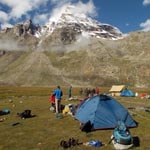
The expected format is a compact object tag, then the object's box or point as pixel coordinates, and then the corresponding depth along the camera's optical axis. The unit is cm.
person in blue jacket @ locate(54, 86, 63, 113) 1921
